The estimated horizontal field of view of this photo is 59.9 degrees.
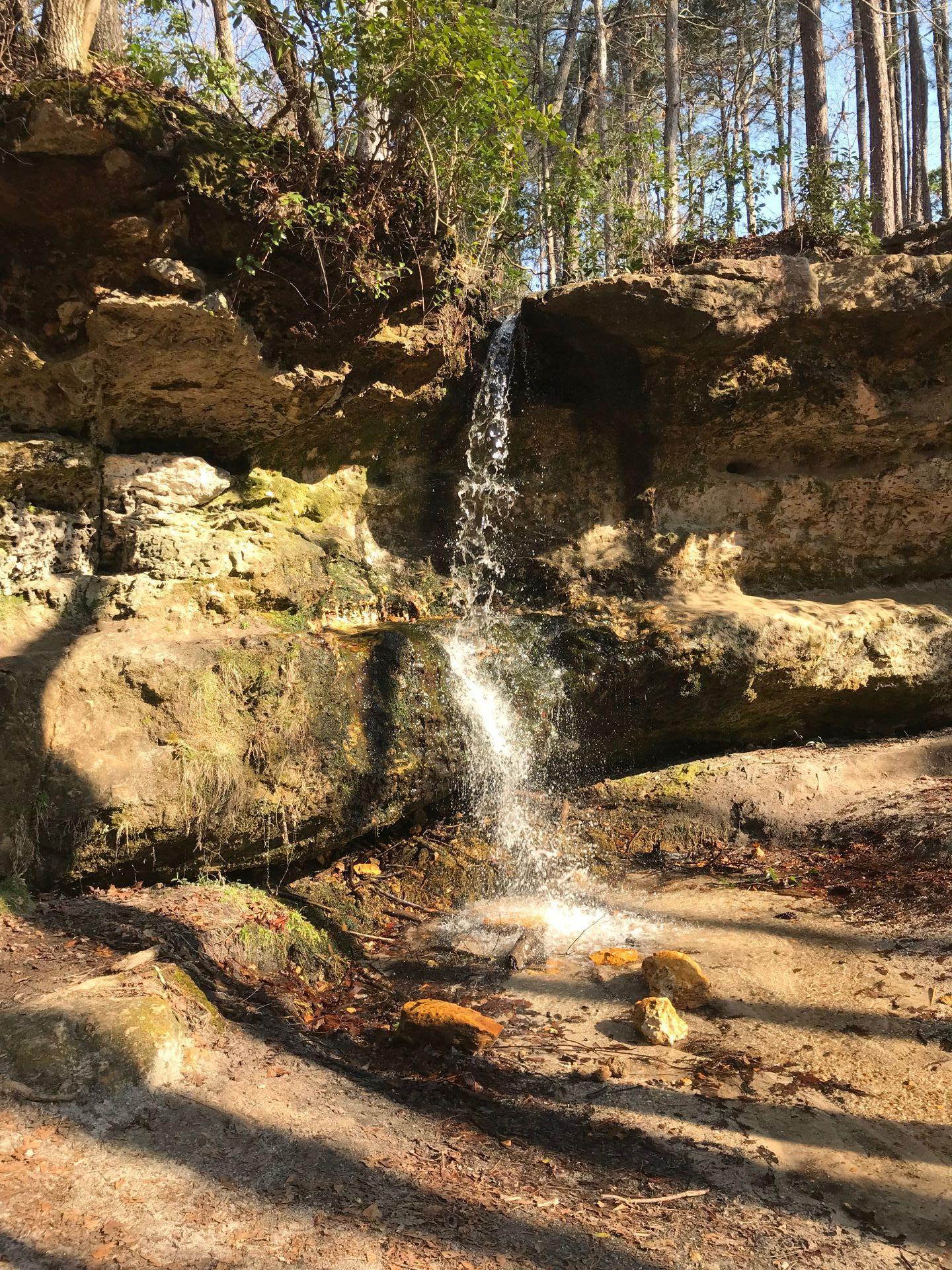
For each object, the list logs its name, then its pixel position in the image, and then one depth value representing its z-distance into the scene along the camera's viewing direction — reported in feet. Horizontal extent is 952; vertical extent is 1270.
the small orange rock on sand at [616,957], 16.08
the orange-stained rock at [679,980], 14.43
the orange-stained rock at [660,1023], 13.21
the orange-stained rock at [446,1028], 12.92
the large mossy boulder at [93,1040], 10.03
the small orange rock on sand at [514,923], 17.99
